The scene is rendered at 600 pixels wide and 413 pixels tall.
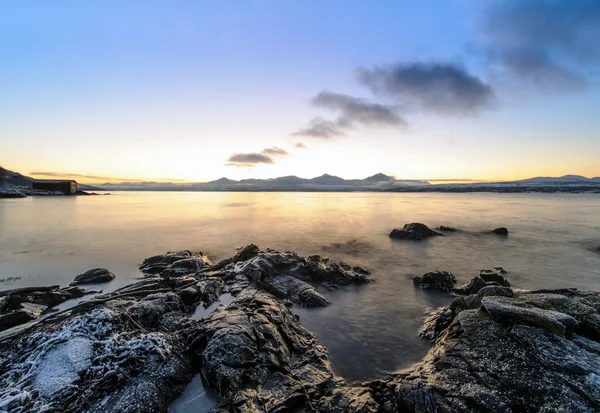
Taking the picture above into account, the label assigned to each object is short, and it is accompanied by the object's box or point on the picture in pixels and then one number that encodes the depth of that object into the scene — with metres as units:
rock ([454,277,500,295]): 9.13
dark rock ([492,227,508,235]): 21.64
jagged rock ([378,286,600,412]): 3.59
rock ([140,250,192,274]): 11.59
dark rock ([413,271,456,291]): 9.76
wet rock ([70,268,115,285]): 9.73
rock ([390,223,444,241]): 19.94
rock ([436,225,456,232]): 23.05
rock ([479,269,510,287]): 9.42
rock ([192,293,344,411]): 4.08
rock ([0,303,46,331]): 6.14
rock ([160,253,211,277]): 10.64
